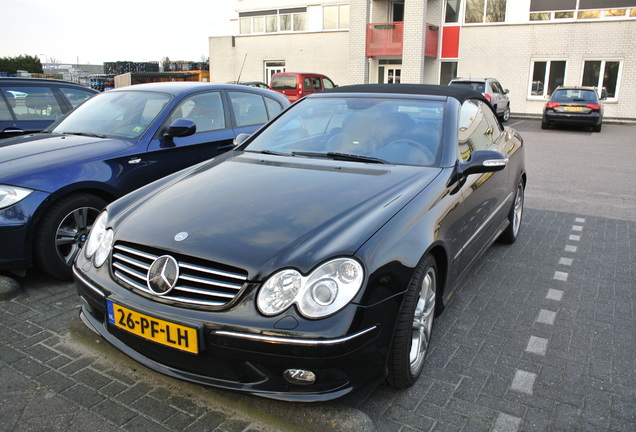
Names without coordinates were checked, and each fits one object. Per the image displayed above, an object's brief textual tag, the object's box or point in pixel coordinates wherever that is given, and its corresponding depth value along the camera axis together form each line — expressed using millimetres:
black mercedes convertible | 2197
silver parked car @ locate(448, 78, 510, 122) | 18612
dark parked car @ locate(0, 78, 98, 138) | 6336
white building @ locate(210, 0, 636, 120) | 22312
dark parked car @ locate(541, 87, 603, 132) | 17359
